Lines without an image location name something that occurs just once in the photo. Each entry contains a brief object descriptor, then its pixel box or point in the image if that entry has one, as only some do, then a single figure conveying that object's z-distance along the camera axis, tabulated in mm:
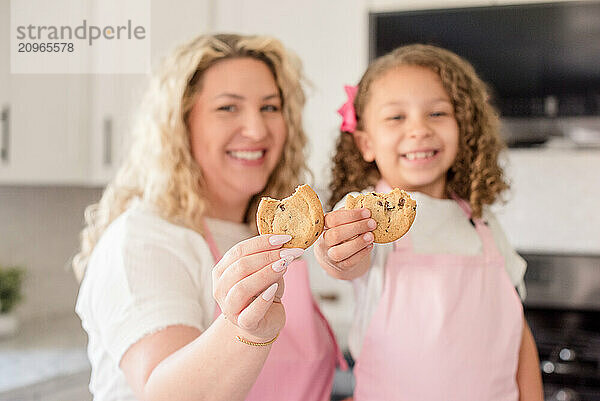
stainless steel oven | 1359
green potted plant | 1320
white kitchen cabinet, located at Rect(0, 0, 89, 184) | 1163
